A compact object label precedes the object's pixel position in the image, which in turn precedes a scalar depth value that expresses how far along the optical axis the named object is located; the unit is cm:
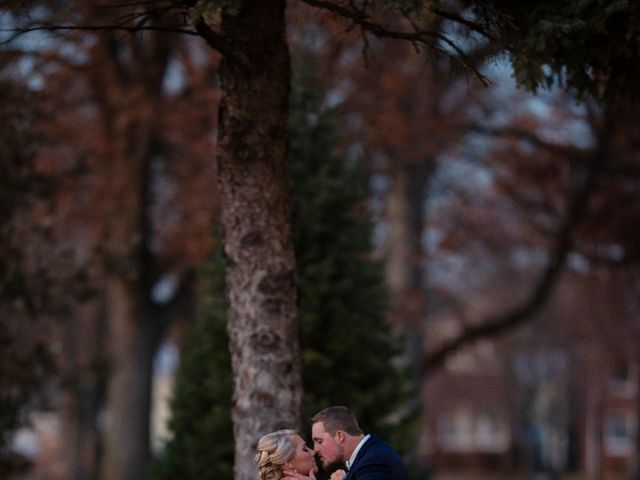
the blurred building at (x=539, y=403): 5131
